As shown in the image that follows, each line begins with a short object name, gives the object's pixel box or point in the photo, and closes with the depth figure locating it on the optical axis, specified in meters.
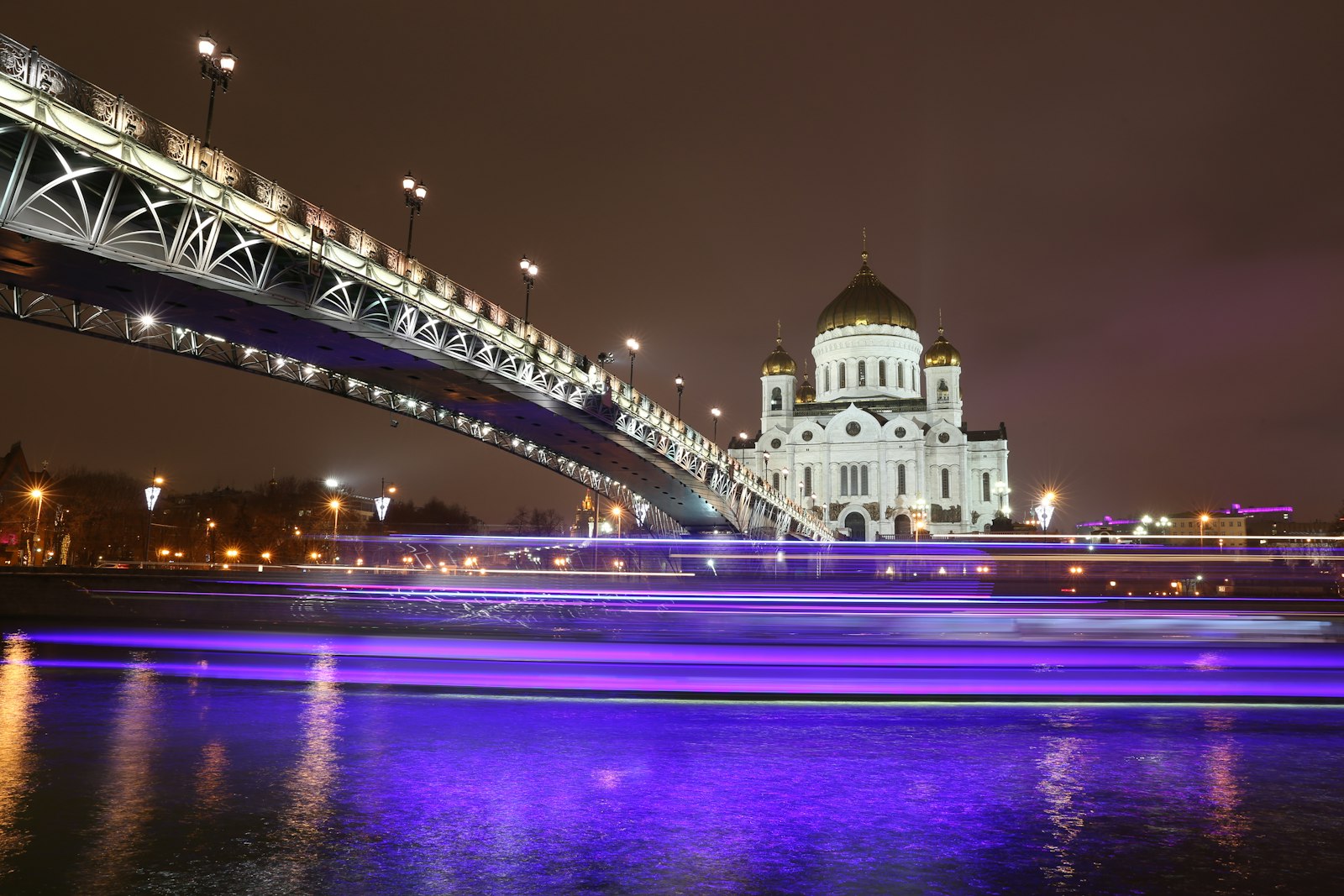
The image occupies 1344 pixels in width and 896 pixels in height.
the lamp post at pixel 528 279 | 35.97
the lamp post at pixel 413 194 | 27.88
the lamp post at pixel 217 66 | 21.27
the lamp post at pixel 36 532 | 52.66
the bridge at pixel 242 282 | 18.69
